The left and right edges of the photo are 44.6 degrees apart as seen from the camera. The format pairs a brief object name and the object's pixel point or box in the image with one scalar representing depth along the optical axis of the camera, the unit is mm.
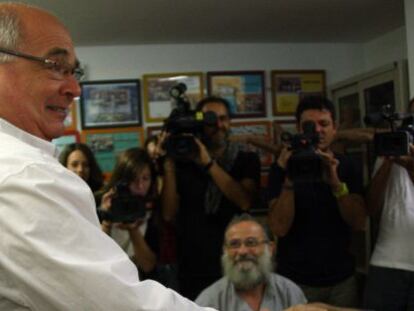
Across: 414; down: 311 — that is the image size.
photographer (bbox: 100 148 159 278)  2209
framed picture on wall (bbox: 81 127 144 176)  4176
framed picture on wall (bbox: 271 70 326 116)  4388
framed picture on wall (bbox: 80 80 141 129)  4199
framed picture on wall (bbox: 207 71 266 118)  4293
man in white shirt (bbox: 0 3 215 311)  734
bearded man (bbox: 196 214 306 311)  2057
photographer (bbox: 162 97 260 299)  2328
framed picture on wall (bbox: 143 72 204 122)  4234
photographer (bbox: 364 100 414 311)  2145
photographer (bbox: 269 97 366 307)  2172
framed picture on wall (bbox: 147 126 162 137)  4230
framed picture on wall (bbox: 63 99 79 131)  4168
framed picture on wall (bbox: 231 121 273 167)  4262
